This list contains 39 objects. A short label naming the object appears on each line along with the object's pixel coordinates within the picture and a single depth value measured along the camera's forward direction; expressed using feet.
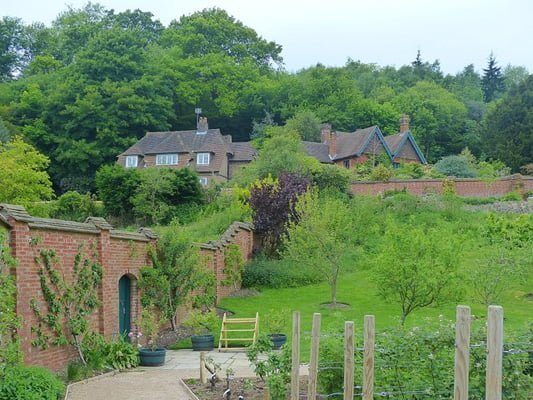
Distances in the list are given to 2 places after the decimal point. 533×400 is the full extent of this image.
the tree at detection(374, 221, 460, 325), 48.67
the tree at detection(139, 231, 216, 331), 54.54
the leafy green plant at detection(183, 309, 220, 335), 50.66
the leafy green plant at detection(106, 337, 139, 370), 43.09
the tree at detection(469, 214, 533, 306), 54.85
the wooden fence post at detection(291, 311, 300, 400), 24.75
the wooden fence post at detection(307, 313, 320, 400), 23.31
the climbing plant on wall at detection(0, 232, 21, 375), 31.19
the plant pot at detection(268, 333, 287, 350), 47.73
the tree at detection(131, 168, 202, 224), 120.47
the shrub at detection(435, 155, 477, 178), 141.59
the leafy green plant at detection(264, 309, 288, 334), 48.78
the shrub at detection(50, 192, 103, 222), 122.83
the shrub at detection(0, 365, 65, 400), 28.25
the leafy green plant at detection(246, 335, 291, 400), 28.27
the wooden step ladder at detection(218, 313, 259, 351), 53.11
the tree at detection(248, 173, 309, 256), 92.38
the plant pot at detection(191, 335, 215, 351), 52.65
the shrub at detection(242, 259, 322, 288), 83.35
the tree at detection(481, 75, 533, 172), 162.61
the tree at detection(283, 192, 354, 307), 70.44
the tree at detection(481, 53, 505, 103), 292.98
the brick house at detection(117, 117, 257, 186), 172.86
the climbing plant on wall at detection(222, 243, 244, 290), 78.43
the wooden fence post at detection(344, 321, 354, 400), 21.11
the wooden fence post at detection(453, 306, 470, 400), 16.33
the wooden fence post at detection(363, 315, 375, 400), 20.24
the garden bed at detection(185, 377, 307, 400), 32.12
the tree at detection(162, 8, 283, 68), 236.43
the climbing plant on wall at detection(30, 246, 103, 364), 38.04
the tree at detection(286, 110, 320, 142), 191.01
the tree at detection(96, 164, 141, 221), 124.36
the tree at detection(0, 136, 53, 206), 98.53
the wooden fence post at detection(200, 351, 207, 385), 37.04
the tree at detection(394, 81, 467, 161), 209.15
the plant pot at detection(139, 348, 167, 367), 44.88
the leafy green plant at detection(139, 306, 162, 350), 47.68
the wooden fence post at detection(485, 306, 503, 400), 15.39
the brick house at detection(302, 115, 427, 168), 172.45
